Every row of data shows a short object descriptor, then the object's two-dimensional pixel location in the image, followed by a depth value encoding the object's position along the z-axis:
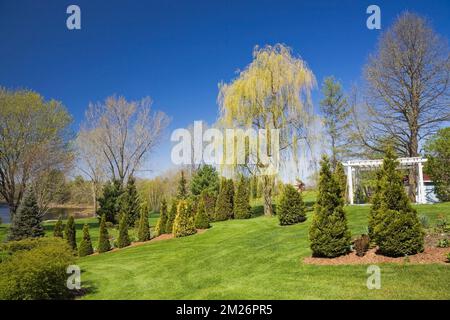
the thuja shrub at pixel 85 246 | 13.85
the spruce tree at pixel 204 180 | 24.27
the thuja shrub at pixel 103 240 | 14.10
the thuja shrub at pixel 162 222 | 16.19
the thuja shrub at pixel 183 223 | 14.30
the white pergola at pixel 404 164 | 16.61
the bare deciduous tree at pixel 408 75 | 18.22
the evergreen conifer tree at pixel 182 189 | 26.49
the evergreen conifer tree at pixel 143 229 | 15.21
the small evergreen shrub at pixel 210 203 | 19.03
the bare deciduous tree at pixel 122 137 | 27.52
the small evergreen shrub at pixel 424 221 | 8.90
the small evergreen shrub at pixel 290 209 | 12.89
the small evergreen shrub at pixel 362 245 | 7.37
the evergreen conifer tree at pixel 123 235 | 14.56
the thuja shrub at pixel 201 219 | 15.30
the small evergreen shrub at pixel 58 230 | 14.96
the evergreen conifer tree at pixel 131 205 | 20.77
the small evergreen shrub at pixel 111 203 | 23.56
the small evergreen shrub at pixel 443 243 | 7.20
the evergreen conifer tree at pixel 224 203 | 18.44
